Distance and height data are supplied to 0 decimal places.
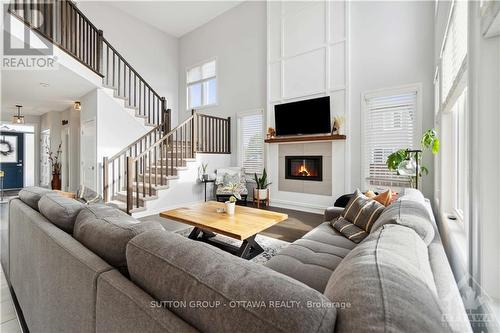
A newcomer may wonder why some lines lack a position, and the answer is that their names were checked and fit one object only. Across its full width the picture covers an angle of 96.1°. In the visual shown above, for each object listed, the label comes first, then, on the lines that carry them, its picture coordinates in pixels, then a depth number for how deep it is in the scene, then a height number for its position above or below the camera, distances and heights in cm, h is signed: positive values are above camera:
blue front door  762 +23
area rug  258 -104
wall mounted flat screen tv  448 +100
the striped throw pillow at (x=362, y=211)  193 -42
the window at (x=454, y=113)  159 +53
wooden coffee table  227 -63
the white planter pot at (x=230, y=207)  278 -53
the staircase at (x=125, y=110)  335 +119
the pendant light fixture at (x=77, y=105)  542 +145
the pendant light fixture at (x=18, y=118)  615 +129
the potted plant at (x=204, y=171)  512 -15
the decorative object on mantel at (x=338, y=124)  438 +78
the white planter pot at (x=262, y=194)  519 -68
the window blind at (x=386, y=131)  380 +58
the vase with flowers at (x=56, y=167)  679 -7
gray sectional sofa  49 -33
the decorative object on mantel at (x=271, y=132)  520 +75
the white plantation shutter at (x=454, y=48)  147 +95
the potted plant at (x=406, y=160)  230 +5
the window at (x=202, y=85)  667 +246
